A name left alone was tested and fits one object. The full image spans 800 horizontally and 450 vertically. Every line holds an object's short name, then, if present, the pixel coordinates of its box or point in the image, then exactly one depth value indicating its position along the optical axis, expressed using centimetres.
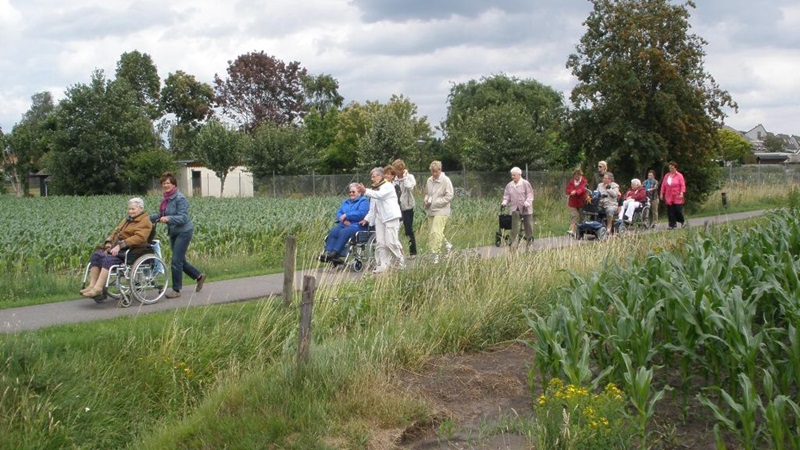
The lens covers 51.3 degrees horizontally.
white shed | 6212
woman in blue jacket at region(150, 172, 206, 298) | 1193
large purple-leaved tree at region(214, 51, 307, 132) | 7756
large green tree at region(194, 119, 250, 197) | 5381
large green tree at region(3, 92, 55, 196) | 7323
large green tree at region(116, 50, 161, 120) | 8019
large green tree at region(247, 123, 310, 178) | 4994
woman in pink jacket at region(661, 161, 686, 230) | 2020
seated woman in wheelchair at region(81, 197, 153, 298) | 1122
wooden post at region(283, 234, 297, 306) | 981
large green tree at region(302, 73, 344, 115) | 8762
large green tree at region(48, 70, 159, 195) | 5509
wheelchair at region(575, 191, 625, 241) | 1800
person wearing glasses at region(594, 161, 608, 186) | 1852
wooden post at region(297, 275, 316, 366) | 730
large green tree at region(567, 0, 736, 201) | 2628
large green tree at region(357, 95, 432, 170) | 4584
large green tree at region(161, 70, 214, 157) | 8038
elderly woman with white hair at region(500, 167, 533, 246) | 1688
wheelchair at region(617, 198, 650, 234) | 2041
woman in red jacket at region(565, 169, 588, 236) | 1833
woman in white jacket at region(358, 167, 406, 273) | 1318
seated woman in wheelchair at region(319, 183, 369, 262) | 1447
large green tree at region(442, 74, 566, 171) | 3575
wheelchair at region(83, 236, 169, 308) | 1121
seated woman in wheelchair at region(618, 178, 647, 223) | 2017
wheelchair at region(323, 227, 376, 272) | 1439
